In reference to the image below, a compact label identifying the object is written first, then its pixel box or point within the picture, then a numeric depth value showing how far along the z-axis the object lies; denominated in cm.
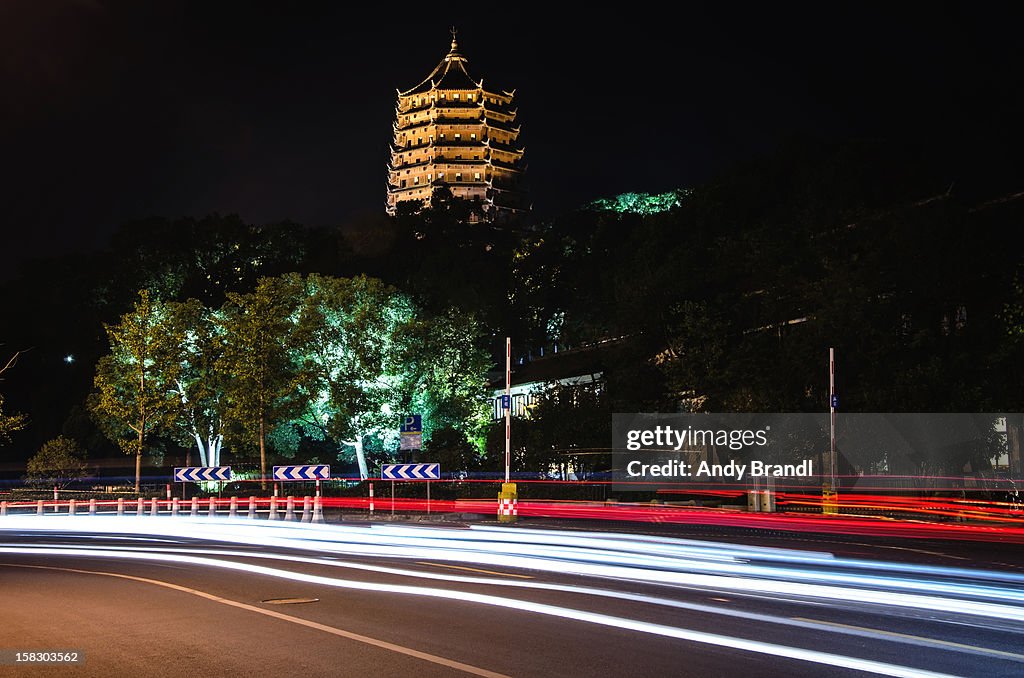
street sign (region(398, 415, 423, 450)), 3581
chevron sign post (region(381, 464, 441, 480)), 3641
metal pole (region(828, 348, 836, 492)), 4041
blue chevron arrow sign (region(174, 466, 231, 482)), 3981
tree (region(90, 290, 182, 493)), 5744
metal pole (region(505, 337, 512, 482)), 3588
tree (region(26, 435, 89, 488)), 6166
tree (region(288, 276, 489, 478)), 5819
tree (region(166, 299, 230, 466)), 6044
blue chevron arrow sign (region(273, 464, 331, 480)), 3769
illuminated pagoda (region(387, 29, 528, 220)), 15962
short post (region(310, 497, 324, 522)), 3356
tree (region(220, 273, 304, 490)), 5503
